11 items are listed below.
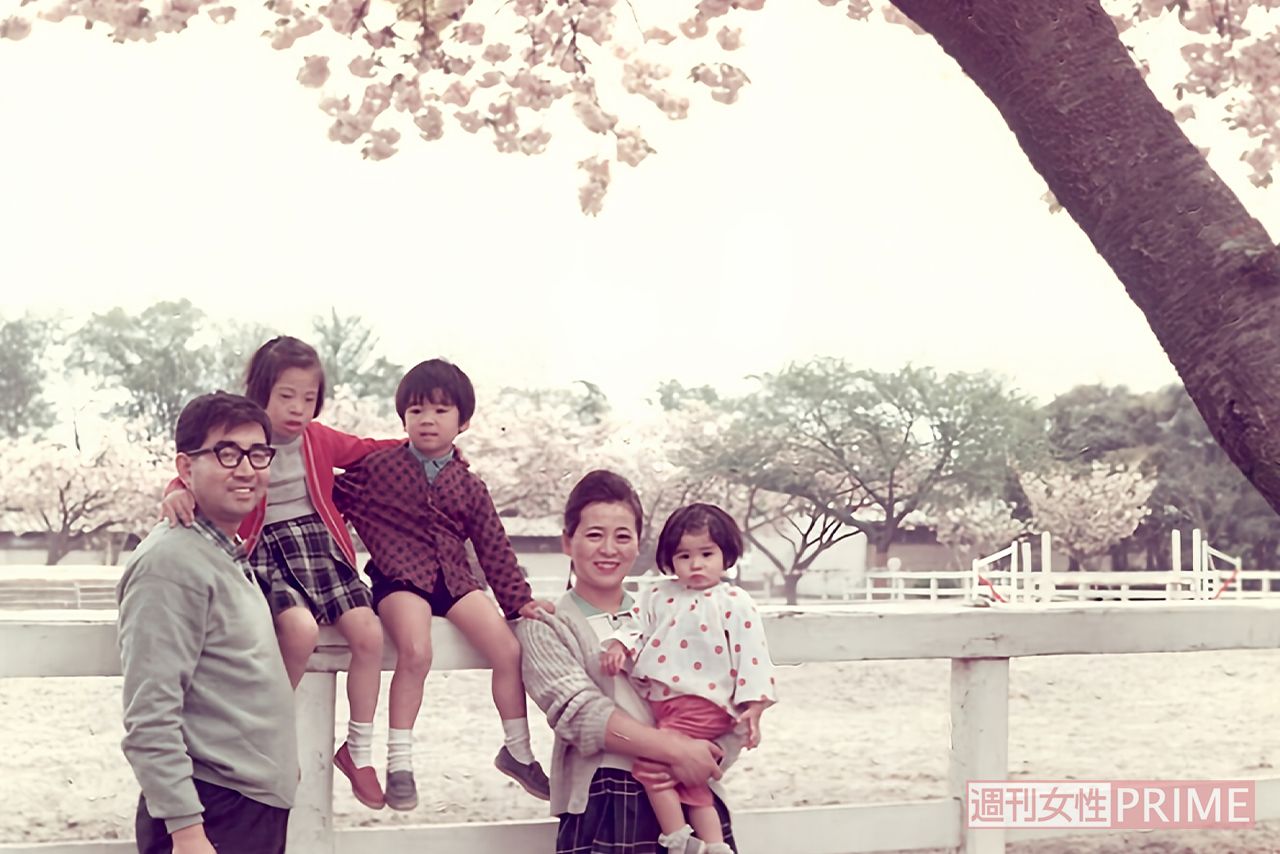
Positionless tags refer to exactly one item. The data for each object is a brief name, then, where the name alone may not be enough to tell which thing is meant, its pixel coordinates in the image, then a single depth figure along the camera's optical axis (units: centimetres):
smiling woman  279
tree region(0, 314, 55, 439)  4169
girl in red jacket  290
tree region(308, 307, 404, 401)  4088
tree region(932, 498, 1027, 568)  4400
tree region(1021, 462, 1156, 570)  4266
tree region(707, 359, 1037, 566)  4281
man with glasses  236
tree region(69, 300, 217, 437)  4184
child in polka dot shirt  281
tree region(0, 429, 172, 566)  4072
